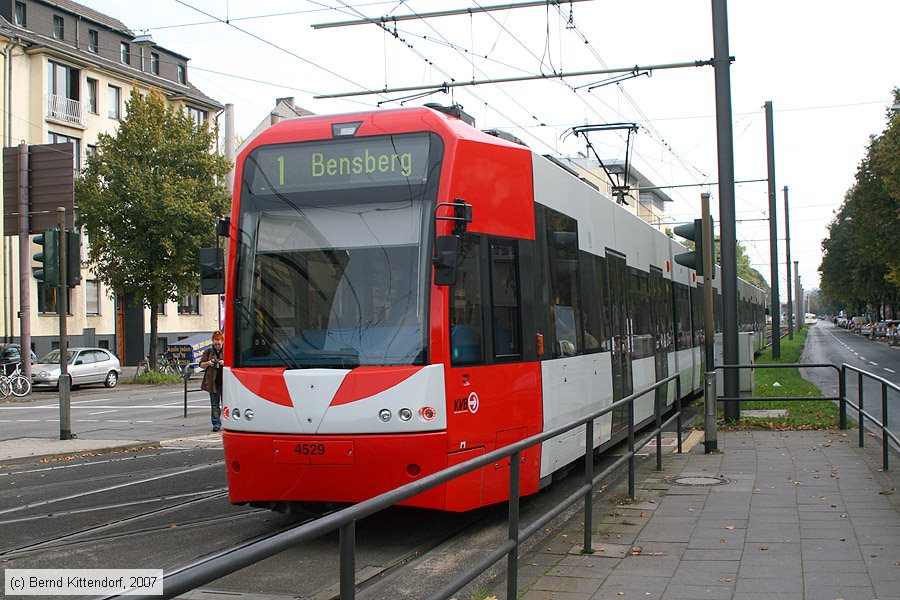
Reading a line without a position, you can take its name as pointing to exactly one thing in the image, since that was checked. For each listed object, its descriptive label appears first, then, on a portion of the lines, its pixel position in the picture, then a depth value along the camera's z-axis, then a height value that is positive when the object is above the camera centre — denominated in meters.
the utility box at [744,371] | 16.48 -0.69
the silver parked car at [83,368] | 31.98 -0.91
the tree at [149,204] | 35.00 +4.66
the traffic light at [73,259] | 15.80 +1.27
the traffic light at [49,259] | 15.60 +1.25
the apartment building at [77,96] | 42.53 +10.99
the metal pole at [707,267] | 12.50 +0.76
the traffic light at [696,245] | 12.70 +1.05
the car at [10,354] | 33.94 -0.45
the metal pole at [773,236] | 33.81 +3.32
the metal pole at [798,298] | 105.94 +3.27
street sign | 18.58 +2.86
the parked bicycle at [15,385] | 29.27 -1.26
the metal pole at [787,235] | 46.84 +4.25
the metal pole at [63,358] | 15.67 -0.28
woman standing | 16.59 -0.47
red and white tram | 7.41 +0.20
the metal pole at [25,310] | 30.64 +0.92
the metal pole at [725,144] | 14.58 +2.64
